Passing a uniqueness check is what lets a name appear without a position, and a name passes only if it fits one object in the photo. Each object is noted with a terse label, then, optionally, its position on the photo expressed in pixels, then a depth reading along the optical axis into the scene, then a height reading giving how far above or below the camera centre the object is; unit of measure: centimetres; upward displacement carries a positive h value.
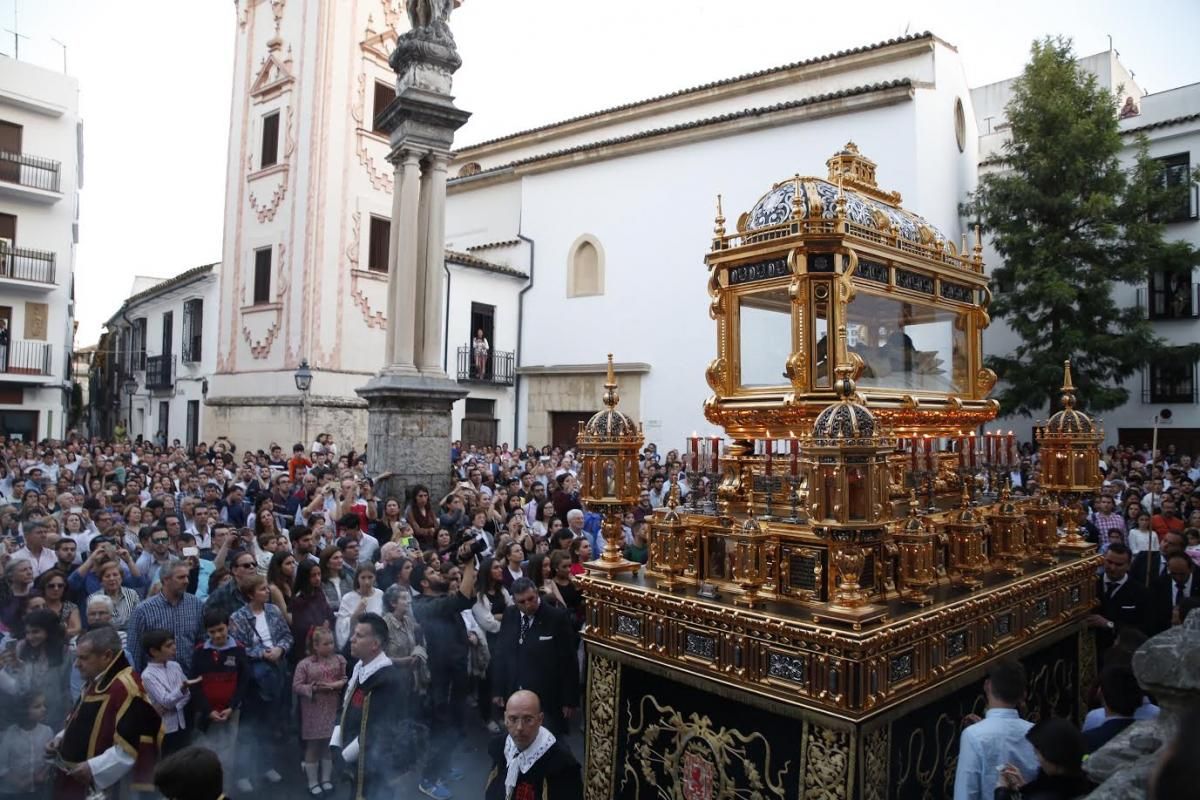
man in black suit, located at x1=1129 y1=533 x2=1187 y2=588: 627 -104
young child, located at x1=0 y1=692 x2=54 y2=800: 428 -183
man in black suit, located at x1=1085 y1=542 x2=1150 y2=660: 560 -124
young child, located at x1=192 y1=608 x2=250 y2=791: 470 -154
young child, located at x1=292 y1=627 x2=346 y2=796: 511 -177
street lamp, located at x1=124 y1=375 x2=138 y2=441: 2861 +115
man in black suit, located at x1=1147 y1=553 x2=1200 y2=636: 589 -120
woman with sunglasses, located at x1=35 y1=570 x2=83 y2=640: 493 -111
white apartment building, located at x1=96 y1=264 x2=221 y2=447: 2267 +207
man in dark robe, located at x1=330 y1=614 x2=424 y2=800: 473 -178
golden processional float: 322 -59
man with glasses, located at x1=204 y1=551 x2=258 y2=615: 525 -111
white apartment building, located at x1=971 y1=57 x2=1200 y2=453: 1830 +306
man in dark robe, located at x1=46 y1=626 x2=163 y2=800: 373 -145
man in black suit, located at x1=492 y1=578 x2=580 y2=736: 509 -148
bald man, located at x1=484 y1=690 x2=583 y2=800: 345 -147
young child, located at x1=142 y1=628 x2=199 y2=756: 445 -150
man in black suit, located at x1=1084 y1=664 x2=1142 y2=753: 350 -119
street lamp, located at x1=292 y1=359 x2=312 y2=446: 1688 +79
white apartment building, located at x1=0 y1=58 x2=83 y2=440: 2072 +500
